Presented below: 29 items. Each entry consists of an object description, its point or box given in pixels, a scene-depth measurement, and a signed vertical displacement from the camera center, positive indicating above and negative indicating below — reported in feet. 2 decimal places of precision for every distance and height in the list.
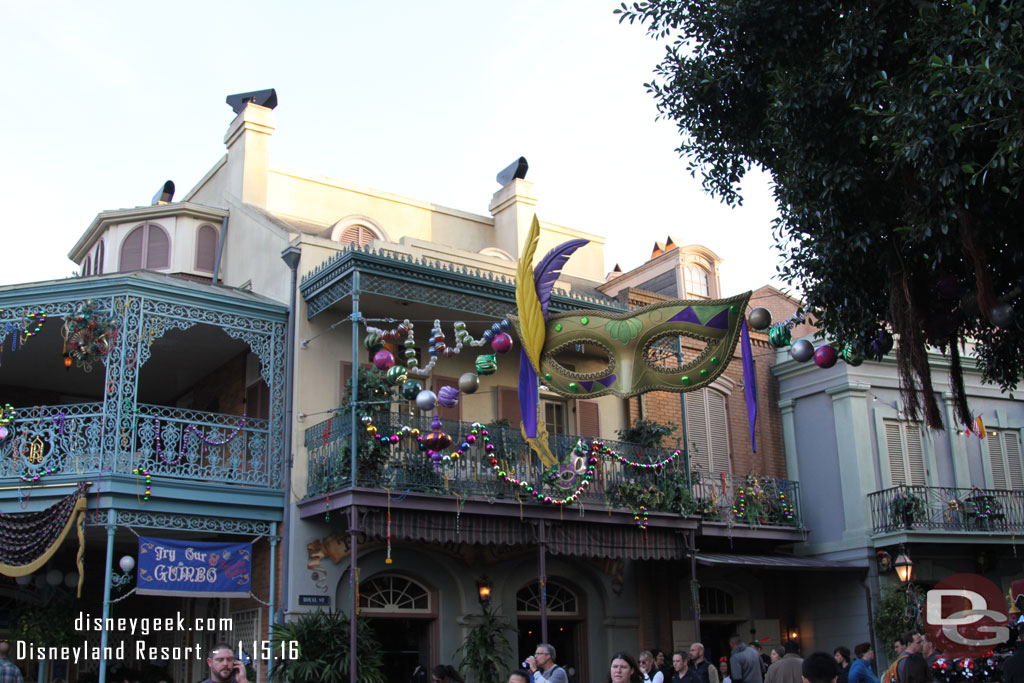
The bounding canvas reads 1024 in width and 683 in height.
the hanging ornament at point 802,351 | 41.09 +10.11
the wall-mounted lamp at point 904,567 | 58.90 +2.94
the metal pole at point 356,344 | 50.01 +13.42
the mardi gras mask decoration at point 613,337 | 42.09 +11.23
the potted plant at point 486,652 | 52.75 -0.73
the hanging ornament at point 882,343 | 36.66 +9.20
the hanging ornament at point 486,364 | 47.78 +11.55
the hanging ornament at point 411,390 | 48.52 +10.72
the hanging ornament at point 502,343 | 48.57 +12.61
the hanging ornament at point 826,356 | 40.19 +9.63
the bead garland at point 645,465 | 57.06 +8.76
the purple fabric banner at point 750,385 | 39.91 +8.71
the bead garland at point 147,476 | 47.24 +7.14
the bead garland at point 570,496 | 53.52 +7.36
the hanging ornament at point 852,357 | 37.78 +9.15
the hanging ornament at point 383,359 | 48.37 +12.02
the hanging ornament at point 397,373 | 49.37 +11.66
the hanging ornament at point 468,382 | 49.44 +11.16
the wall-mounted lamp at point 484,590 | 55.77 +2.29
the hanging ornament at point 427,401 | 47.52 +9.98
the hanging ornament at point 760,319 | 40.91 +11.20
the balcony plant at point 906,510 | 62.90 +6.33
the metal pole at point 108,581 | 44.62 +2.69
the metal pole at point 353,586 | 45.73 +2.20
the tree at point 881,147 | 29.91 +13.62
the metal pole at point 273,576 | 50.31 +2.99
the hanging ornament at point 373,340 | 49.24 +13.13
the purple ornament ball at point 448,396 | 48.93 +10.46
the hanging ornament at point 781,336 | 42.29 +10.96
